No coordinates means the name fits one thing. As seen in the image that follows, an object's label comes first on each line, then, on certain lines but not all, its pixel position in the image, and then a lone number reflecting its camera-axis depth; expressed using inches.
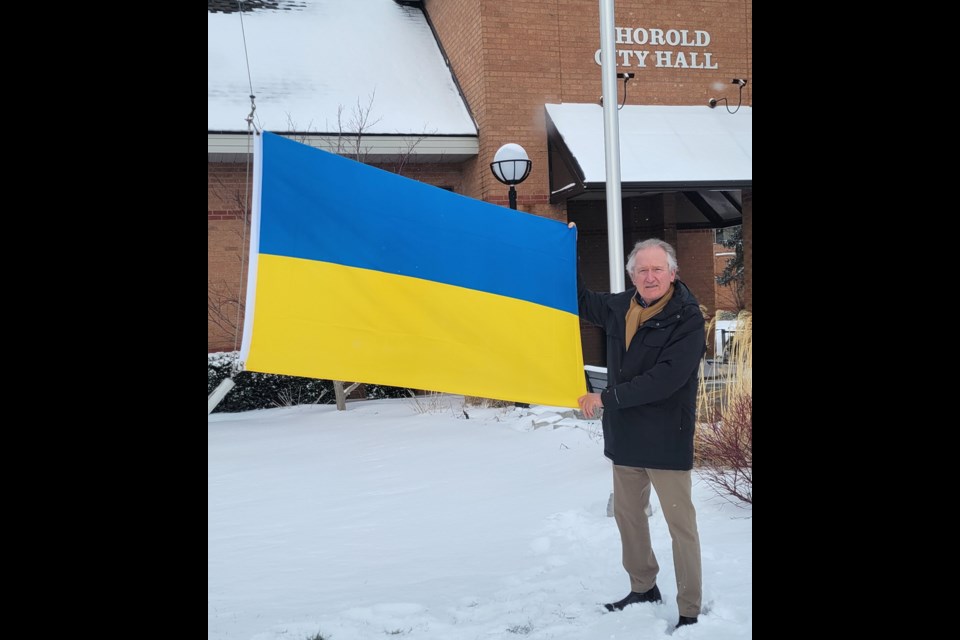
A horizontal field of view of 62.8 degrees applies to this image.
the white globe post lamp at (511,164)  364.8
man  146.3
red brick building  474.9
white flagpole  234.4
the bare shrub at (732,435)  232.5
